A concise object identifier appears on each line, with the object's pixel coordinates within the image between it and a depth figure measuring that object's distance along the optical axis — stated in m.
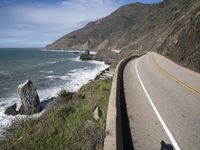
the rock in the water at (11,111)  13.65
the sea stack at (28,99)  13.96
